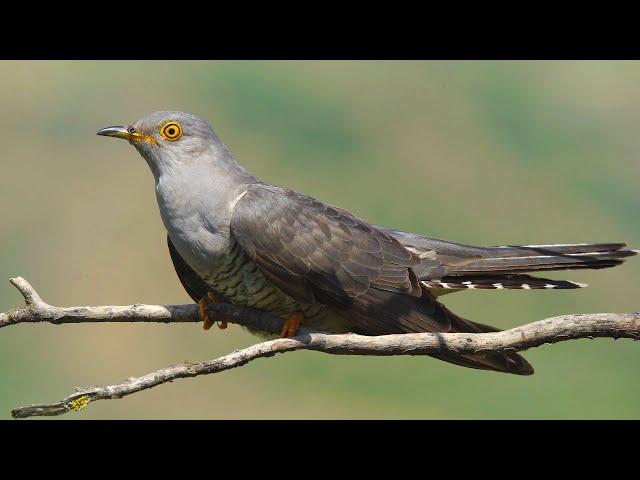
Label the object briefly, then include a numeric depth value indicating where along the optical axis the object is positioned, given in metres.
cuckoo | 7.31
